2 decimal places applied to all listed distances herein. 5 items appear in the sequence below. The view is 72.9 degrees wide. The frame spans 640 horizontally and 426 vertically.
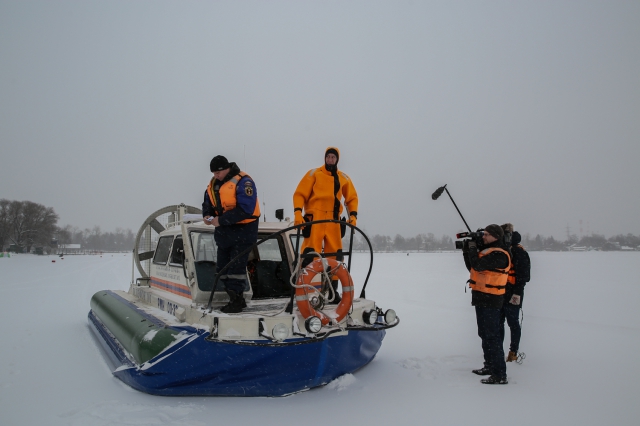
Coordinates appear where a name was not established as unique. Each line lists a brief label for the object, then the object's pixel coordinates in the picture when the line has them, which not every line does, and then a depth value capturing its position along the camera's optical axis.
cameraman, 4.14
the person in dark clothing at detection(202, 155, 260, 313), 3.94
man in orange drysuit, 4.70
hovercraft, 3.46
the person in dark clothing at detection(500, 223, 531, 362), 4.88
